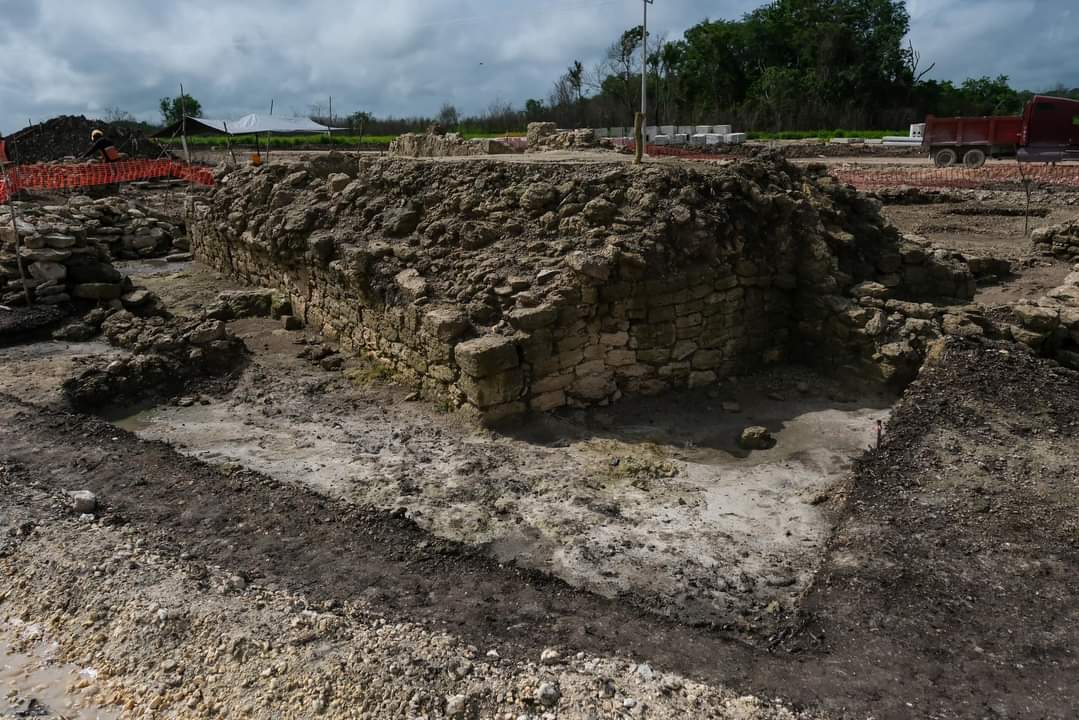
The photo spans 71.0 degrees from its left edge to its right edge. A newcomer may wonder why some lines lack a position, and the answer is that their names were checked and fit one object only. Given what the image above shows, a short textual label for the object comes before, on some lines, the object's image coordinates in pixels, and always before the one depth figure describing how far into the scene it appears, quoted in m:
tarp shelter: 24.78
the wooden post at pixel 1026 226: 14.60
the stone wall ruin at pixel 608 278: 7.67
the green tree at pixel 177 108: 58.74
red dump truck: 22.00
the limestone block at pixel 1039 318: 8.22
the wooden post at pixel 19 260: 11.46
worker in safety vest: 24.80
